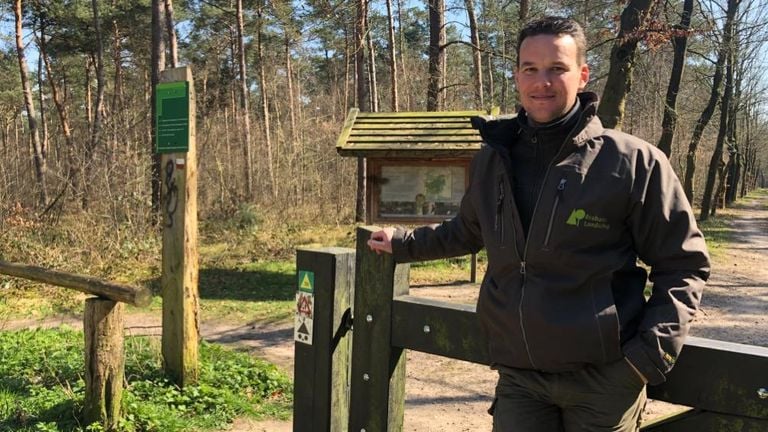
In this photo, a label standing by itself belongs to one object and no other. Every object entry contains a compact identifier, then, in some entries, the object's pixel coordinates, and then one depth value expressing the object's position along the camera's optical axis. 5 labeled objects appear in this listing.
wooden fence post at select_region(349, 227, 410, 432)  2.46
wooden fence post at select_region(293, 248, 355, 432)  2.64
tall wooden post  4.75
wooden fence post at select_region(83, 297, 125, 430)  3.94
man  1.70
